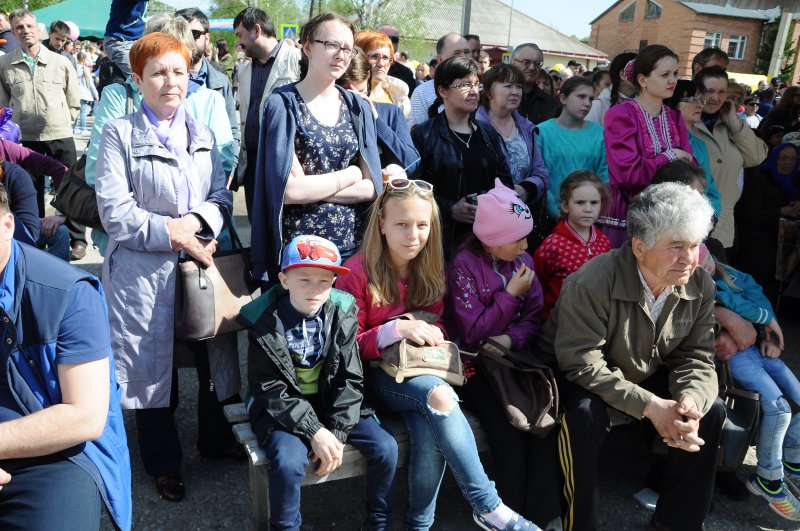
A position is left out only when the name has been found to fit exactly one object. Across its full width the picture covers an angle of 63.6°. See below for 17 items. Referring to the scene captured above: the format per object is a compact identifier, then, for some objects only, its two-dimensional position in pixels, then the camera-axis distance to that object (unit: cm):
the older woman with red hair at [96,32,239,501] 284
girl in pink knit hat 288
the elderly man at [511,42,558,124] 614
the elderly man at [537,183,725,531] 280
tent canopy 1989
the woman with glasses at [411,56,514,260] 375
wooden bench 260
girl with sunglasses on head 268
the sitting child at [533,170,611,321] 356
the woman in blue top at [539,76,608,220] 437
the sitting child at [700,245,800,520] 316
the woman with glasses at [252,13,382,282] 306
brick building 4162
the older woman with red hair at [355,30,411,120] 432
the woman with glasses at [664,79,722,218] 434
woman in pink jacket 389
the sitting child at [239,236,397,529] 252
